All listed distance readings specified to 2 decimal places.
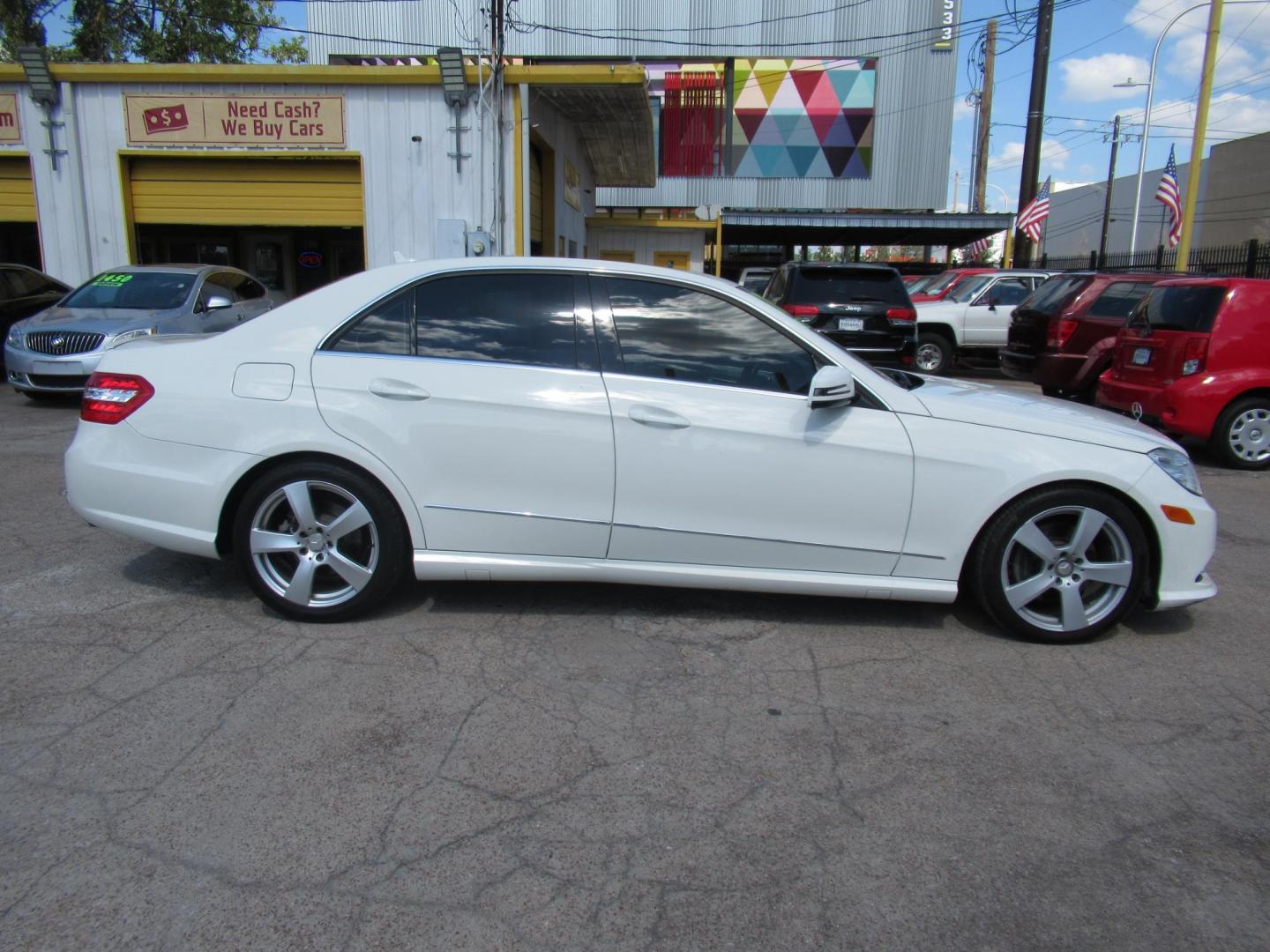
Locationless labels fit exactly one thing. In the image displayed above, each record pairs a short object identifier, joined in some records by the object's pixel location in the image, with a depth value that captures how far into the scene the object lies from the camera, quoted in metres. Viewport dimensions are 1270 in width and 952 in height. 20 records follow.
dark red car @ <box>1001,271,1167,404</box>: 10.73
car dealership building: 14.67
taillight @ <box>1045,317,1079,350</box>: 11.17
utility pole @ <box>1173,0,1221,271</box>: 15.89
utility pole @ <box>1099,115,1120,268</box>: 40.14
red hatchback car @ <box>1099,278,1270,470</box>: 8.23
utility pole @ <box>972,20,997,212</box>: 28.98
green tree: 25.45
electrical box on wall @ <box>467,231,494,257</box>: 14.14
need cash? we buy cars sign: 14.92
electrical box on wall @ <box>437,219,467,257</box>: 14.86
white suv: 15.86
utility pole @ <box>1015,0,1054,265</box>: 19.81
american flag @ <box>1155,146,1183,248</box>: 21.30
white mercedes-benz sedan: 3.97
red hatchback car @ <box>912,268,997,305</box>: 16.66
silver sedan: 10.08
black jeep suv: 11.86
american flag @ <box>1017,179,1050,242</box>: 22.19
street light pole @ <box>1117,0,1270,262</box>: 33.31
